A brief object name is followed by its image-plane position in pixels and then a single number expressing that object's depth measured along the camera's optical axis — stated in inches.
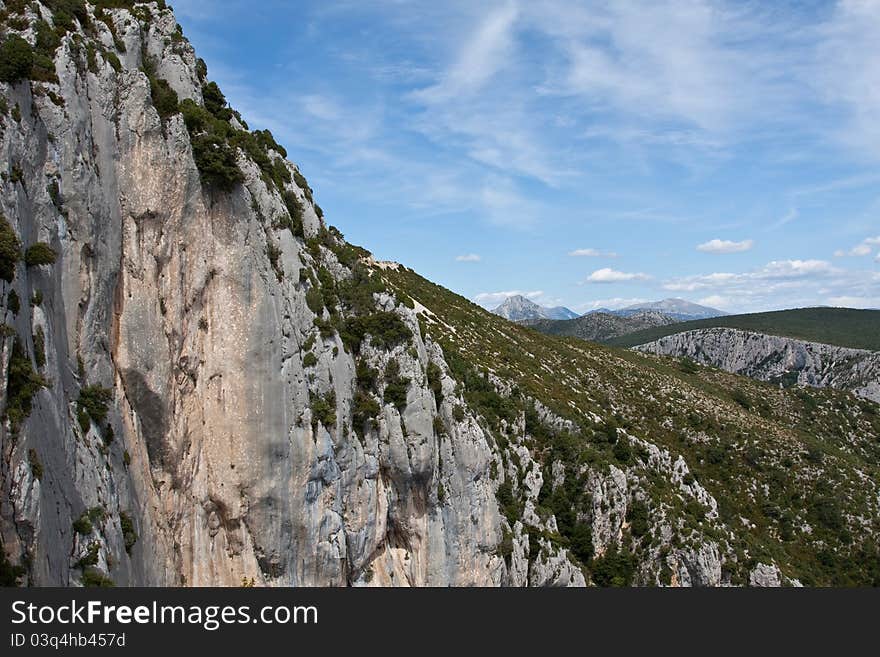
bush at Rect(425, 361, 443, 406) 1630.9
